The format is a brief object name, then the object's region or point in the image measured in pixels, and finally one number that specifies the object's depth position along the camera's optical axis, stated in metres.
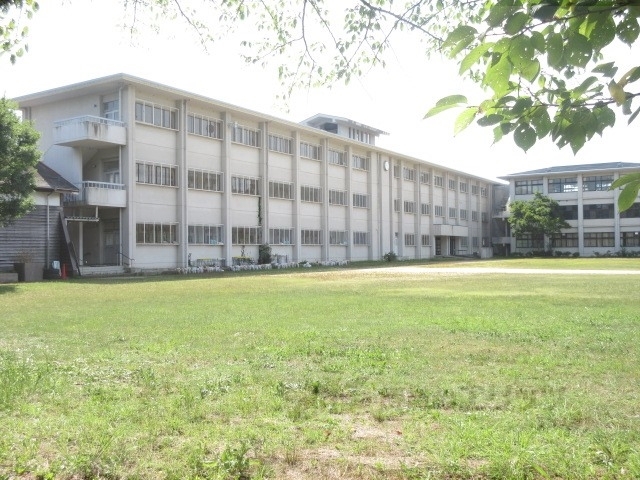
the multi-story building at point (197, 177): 37.31
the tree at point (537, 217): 77.19
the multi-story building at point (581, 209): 79.31
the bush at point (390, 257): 62.35
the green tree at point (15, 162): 26.69
